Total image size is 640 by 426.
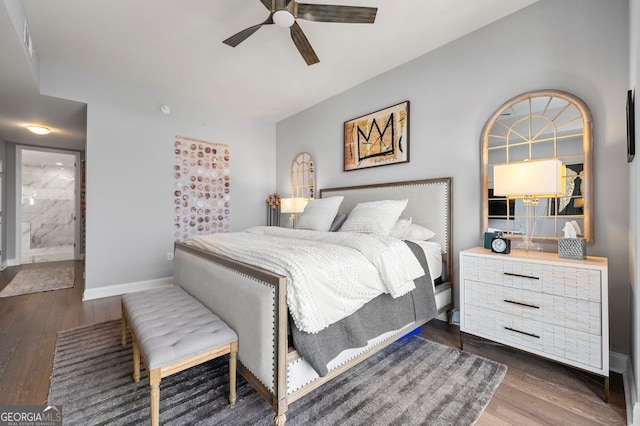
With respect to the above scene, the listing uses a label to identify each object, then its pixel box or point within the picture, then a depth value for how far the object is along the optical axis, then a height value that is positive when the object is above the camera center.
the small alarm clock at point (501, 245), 2.01 -0.24
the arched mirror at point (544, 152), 1.99 +0.49
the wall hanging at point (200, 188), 3.96 +0.38
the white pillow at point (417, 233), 2.67 -0.20
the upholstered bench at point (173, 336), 1.24 -0.62
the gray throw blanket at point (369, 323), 1.34 -0.66
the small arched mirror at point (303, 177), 4.32 +0.59
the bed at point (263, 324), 1.27 -0.59
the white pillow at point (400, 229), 2.68 -0.16
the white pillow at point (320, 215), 3.17 -0.03
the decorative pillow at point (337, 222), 3.22 -0.11
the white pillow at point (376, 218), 2.58 -0.05
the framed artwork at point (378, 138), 3.11 +0.91
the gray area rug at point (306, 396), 1.40 -1.04
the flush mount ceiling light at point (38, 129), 4.03 +1.26
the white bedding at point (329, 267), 1.35 -0.32
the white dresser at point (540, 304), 1.57 -0.59
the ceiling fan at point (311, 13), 1.87 +1.39
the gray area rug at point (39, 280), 3.57 -1.00
